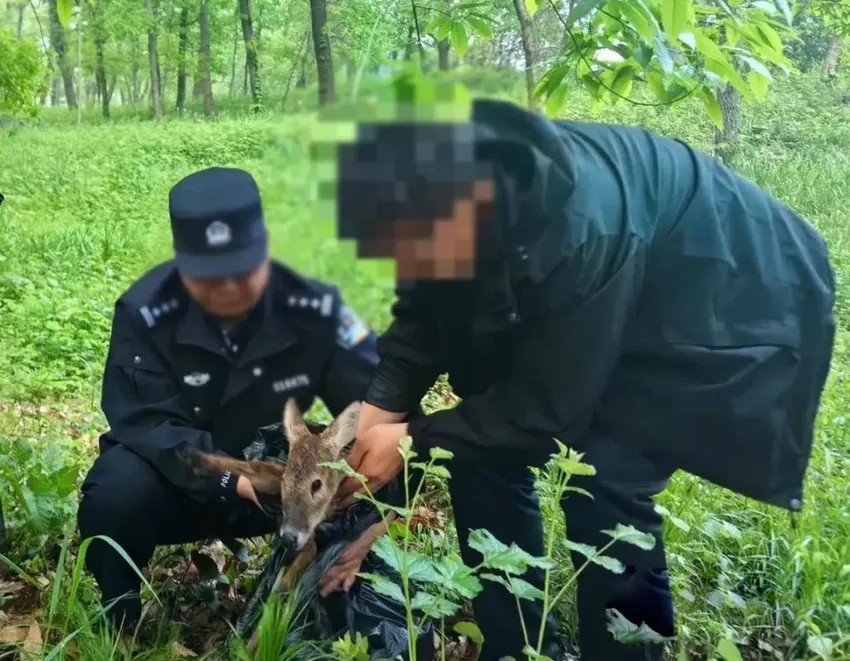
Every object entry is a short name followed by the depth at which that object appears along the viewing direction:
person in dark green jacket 1.30
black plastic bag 1.86
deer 1.75
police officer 1.55
